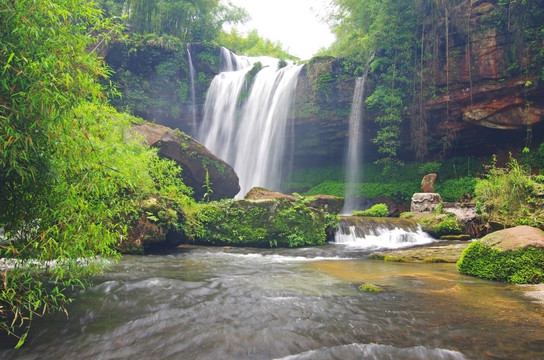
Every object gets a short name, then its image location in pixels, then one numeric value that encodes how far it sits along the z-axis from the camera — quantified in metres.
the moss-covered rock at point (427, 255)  8.71
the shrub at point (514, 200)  11.13
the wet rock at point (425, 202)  16.69
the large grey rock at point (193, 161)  14.88
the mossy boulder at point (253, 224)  11.48
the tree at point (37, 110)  3.03
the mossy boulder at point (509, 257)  6.07
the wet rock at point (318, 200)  13.49
